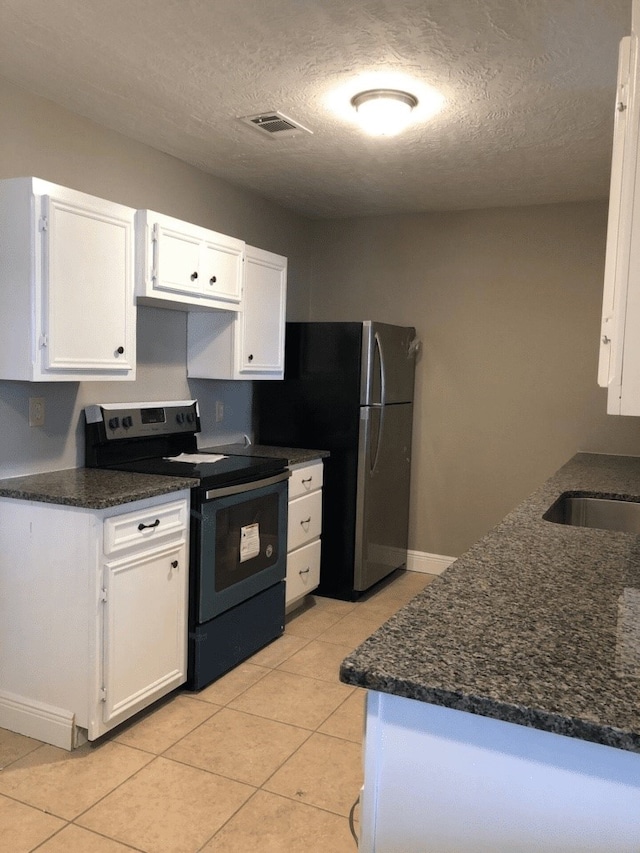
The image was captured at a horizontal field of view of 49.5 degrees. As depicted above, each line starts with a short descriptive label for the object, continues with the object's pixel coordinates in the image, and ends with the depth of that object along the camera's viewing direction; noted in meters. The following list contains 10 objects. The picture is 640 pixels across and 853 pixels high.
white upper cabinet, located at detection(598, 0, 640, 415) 1.09
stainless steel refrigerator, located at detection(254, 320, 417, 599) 3.98
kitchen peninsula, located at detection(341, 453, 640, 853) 0.92
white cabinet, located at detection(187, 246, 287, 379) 3.54
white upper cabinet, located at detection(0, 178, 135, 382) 2.39
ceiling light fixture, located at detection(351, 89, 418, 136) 2.59
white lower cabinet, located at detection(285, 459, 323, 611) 3.67
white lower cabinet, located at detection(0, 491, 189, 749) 2.39
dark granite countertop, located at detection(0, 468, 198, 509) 2.37
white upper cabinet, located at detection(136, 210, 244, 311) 2.83
